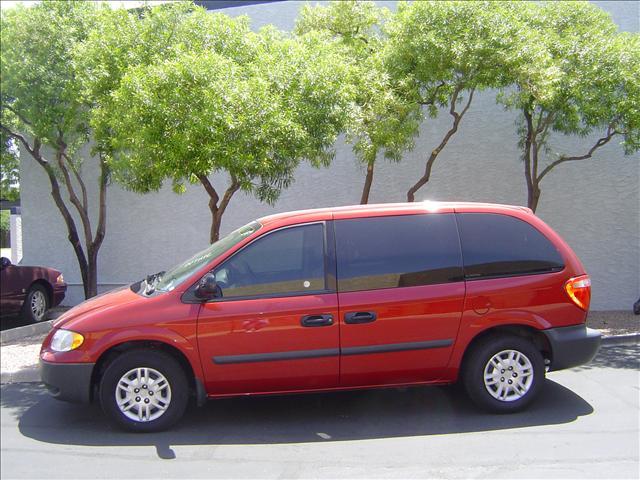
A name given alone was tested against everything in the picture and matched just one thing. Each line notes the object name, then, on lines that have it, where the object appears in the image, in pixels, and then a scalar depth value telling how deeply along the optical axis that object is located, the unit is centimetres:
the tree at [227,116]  690
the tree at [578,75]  854
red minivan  522
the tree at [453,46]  843
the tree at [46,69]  915
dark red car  960
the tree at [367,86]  850
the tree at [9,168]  1160
